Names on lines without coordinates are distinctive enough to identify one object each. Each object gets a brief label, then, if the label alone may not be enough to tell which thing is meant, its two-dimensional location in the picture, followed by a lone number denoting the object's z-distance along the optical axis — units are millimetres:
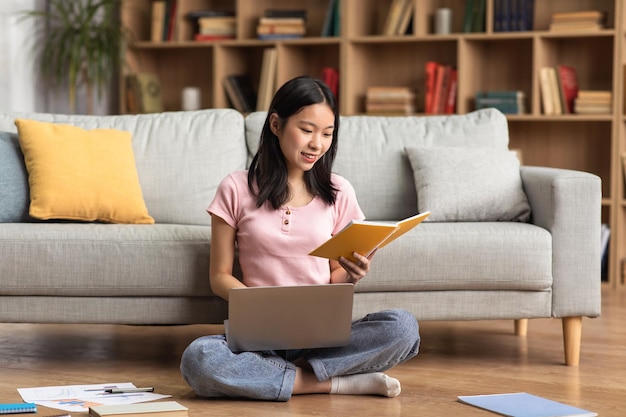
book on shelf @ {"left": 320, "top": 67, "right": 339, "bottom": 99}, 5125
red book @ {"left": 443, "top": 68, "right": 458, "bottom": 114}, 4945
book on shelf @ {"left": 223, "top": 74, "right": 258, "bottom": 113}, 5273
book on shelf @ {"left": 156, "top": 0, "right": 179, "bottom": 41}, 5391
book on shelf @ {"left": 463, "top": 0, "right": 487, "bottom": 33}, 4871
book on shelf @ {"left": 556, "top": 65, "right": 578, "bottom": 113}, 4727
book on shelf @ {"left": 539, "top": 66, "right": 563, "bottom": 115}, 4734
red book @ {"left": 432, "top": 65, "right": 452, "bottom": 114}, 4953
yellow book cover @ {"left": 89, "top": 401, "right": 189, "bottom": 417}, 2172
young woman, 2453
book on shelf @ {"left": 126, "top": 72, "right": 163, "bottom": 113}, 5375
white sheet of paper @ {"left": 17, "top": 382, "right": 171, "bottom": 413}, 2359
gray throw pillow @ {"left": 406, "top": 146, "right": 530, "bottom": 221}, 3150
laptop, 2361
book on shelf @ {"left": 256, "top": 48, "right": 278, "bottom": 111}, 5172
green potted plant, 5113
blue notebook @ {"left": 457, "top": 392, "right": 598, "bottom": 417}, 2314
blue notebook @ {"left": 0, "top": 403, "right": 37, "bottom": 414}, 2232
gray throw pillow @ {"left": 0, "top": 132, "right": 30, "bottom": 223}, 3102
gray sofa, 2779
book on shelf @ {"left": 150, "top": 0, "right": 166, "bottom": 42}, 5406
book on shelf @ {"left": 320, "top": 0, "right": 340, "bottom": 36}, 5078
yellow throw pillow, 3074
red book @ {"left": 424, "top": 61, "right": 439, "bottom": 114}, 4960
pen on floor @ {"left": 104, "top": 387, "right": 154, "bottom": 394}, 2482
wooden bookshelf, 4660
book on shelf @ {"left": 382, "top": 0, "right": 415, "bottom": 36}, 4977
